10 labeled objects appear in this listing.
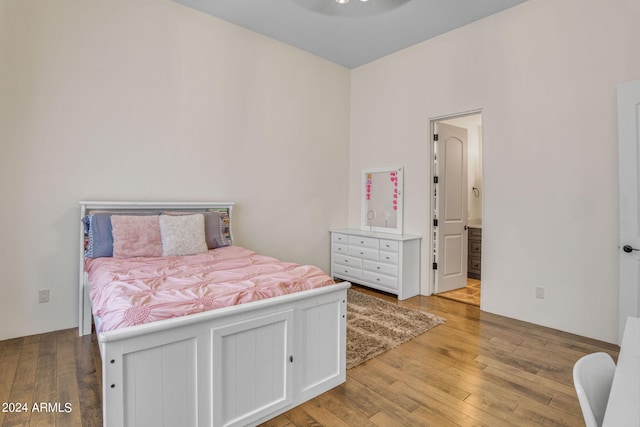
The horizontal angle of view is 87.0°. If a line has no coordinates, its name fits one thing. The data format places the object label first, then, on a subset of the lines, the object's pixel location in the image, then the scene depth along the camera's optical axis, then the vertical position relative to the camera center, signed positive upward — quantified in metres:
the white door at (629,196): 2.62 +0.13
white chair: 0.92 -0.48
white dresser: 4.02 -0.59
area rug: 2.66 -1.05
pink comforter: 1.58 -0.41
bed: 1.43 -0.68
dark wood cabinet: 5.12 -0.62
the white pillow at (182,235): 2.97 -0.18
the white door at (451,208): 4.21 +0.07
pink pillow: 2.80 -0.18
